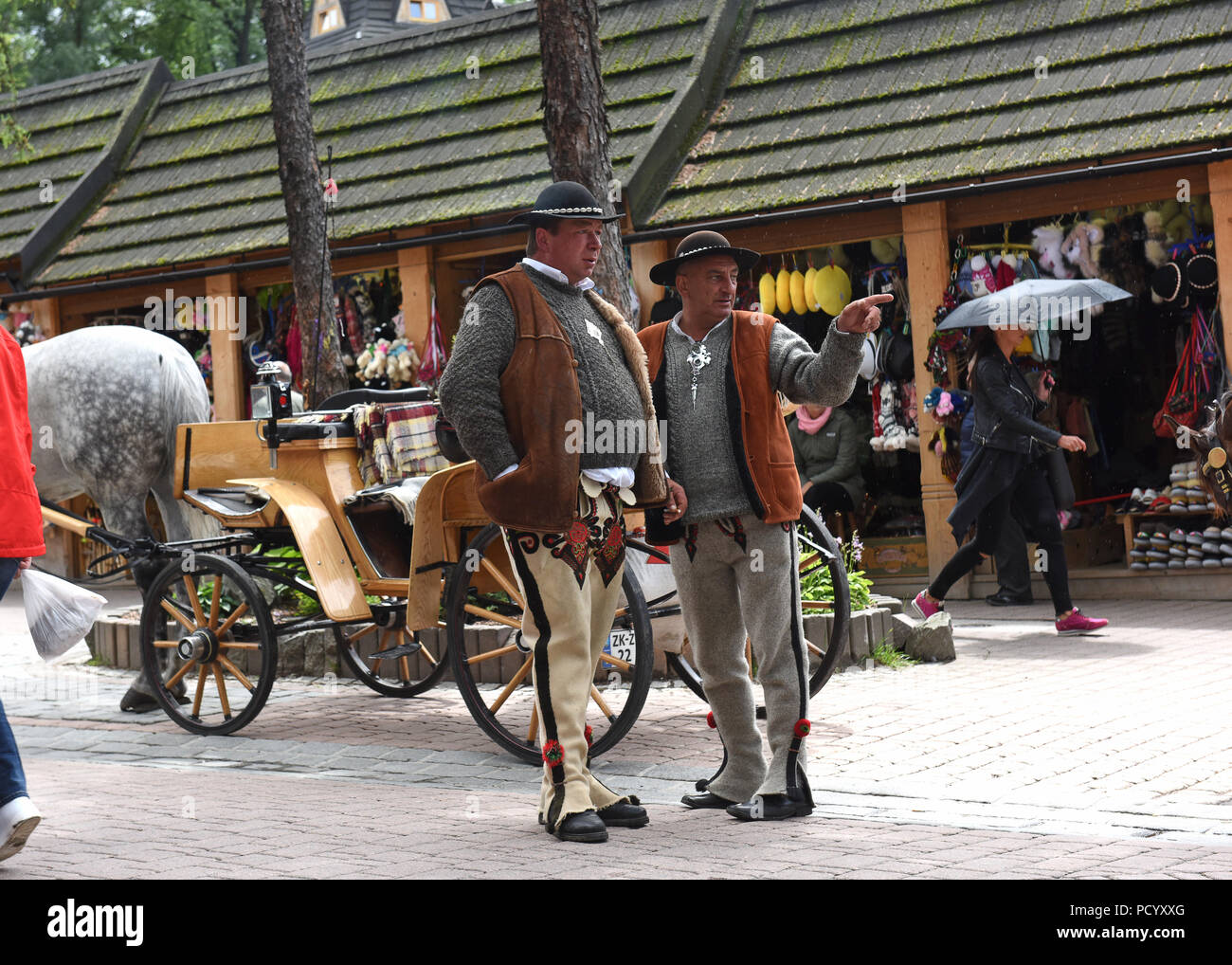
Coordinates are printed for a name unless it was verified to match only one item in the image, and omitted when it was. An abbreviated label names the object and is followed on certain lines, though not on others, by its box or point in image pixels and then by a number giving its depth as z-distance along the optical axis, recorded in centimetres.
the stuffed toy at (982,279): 1209
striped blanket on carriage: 805
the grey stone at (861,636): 907
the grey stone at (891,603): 995
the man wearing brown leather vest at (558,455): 544
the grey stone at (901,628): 940
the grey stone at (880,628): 923
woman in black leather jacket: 1023
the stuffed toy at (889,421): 1270
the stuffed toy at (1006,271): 1208
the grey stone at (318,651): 980
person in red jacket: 507
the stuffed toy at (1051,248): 1205
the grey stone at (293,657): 988
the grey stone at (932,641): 932
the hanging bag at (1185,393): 1156
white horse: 894
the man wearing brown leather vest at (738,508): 567
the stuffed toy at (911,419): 1264
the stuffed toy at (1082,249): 1192
